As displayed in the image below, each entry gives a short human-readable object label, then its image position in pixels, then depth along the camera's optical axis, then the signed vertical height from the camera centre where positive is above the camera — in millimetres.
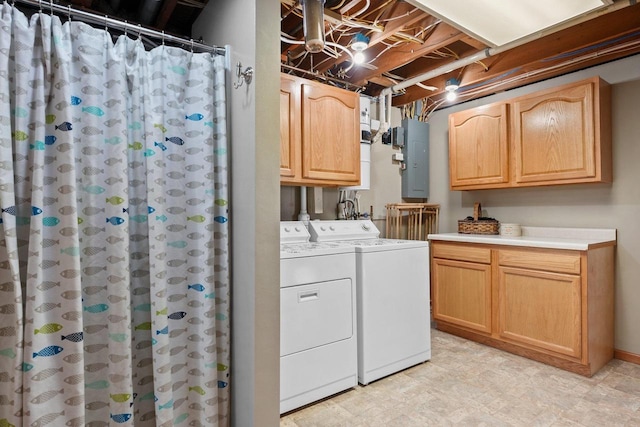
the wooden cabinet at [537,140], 2654 +573
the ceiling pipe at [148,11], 1994 +1168
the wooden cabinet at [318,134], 2549 +581
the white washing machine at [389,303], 2363 -665
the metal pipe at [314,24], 1741 +923
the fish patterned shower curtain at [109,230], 1238 -73
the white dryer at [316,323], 2043 -690
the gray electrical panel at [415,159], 3857 +556
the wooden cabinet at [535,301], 2459 -730
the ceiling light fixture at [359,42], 2348 +1112
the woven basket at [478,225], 3391 -164
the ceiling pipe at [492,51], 1905 +1106
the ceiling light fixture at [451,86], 3152 +1091
